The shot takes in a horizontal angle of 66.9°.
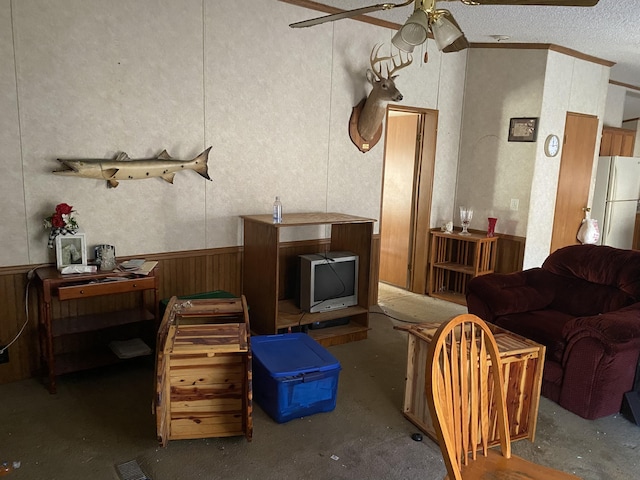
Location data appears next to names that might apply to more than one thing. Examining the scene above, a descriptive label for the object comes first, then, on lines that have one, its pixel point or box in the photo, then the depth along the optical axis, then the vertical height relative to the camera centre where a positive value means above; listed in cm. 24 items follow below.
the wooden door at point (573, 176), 523 +1
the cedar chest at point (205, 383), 243 -113
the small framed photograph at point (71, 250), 301 -58
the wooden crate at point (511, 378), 254 -110
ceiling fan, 214 +68
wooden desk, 290 -105
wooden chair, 148 -79
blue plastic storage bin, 269 -120
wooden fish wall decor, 311 -5
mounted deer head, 416 +63
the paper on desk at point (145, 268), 310 -70
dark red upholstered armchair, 281 -92
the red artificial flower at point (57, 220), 299 -39
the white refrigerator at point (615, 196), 627 -24
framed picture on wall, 482 +46
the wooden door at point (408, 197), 520 -29
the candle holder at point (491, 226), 497 -53
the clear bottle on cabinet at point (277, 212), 358 -35
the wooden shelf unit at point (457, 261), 496 -94
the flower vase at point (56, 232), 300 -46
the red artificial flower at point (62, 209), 299 -32
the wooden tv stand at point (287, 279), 355 -86
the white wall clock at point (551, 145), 493 +31
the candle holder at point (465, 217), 517 -48
